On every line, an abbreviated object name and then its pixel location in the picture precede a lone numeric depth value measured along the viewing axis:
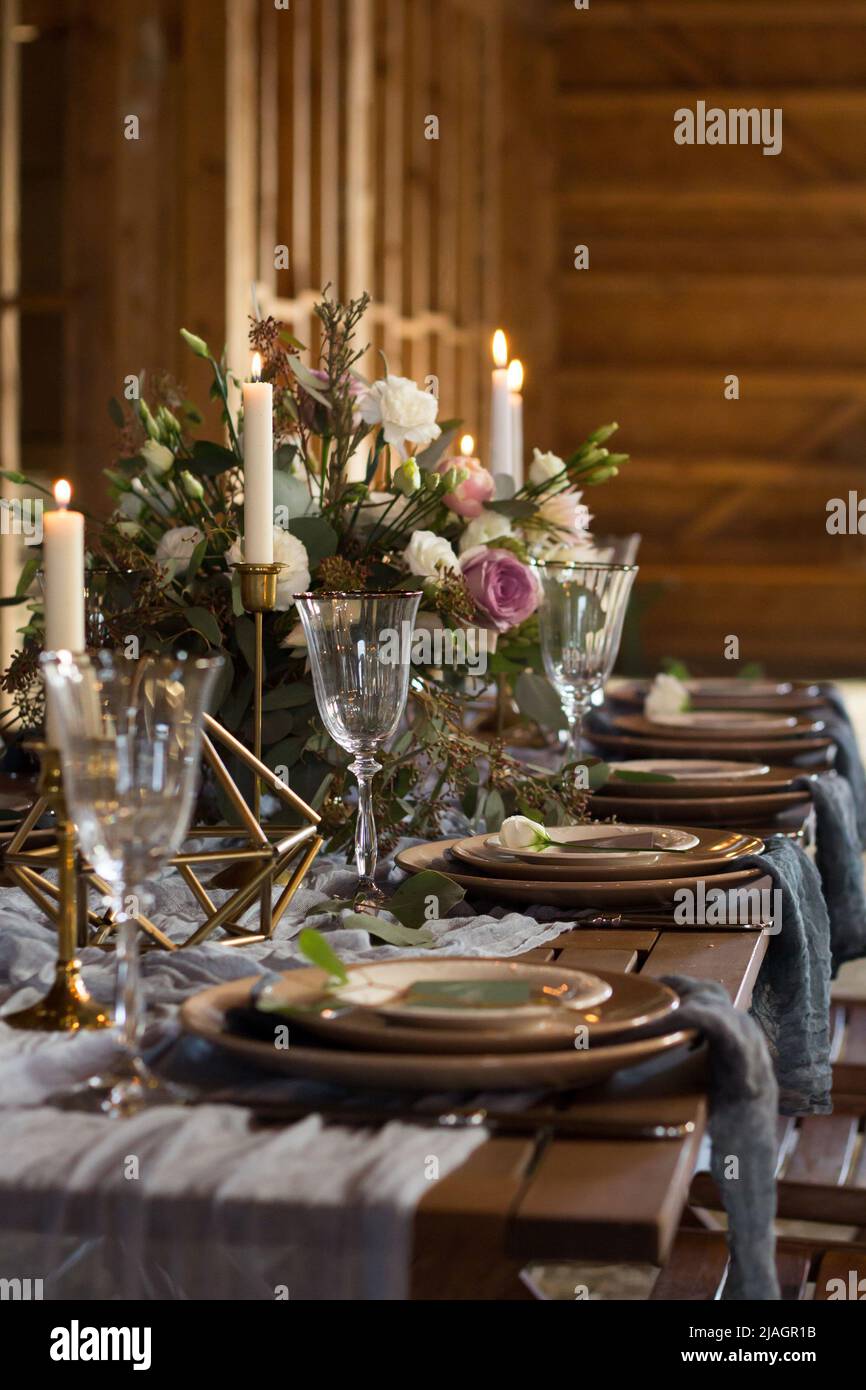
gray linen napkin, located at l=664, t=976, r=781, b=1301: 1.95
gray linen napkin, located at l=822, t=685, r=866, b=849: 3.42
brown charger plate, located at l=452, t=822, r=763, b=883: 2.41
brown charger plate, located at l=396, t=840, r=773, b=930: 2.37
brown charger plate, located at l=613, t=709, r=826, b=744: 3.30
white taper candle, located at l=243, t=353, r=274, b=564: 2.37
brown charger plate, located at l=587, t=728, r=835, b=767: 3.20
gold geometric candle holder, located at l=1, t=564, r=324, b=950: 2.19
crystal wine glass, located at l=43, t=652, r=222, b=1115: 1.93
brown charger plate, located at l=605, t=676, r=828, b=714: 3.73
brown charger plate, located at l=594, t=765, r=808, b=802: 2.83
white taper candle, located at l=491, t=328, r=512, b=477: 3.00
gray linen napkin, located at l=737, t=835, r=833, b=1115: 2.40
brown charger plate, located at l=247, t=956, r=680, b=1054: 1.94
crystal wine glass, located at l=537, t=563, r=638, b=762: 2.69
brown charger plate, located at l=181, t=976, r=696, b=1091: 1.91
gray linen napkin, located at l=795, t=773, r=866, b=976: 2.88
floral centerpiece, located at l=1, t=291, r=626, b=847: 2.59
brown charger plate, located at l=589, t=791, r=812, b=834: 2.73
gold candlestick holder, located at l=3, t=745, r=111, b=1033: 2.04
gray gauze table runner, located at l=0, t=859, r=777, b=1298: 1.82
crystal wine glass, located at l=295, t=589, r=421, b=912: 2.30
